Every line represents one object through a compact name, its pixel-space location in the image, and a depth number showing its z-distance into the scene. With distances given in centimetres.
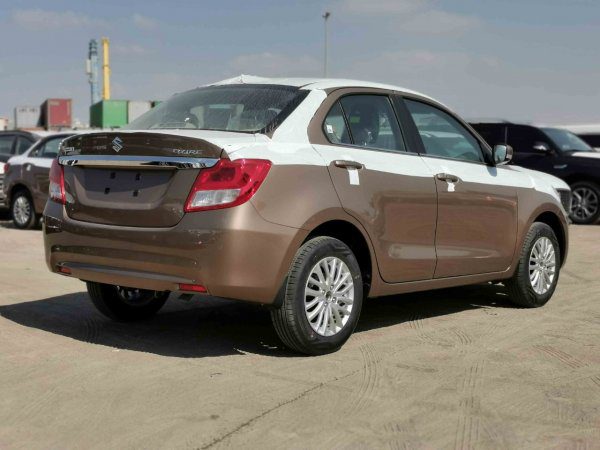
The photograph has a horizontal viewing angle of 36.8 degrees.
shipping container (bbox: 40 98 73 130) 6788
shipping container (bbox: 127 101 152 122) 5612
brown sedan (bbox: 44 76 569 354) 490
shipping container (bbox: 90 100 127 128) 5716
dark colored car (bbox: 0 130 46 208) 1628
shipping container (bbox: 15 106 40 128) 7300
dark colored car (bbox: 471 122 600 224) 1588
